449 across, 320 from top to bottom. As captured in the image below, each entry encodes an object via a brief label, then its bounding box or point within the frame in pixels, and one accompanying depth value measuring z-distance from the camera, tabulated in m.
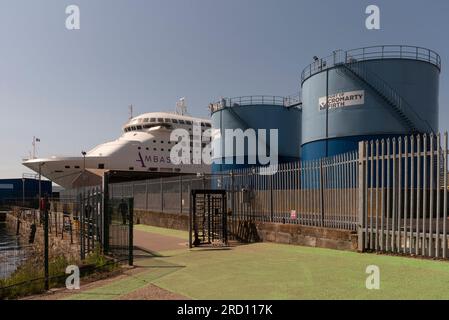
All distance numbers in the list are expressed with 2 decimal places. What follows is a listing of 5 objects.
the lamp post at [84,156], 49.25
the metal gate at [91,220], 11.04
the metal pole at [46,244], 7.19
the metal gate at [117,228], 10.38
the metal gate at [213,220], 12.70
